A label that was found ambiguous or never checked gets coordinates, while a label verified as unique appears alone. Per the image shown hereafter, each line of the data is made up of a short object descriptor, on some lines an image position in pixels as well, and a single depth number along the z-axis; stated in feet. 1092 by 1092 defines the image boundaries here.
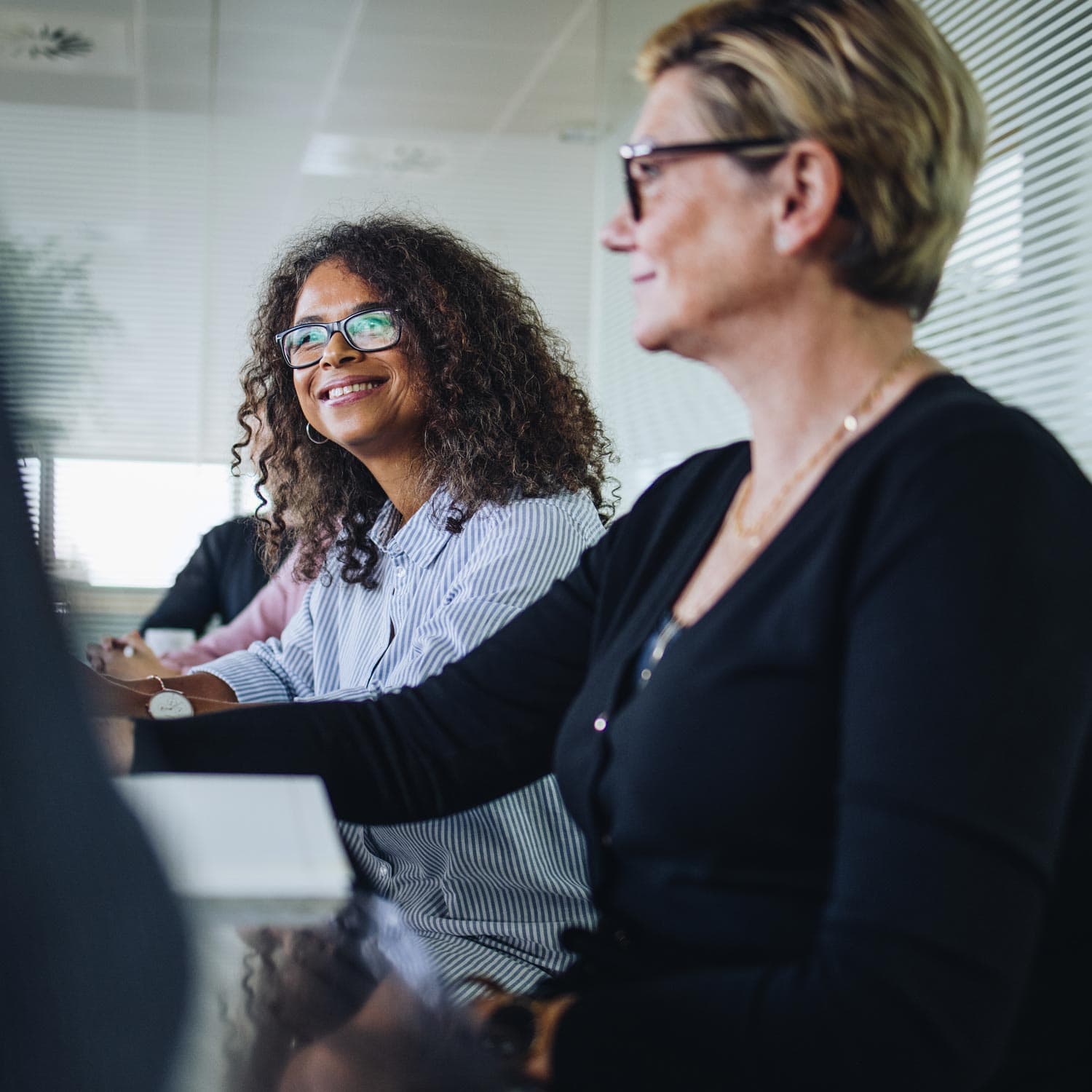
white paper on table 1.24
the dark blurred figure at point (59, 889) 1.03
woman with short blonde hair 2.07
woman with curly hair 4.53
